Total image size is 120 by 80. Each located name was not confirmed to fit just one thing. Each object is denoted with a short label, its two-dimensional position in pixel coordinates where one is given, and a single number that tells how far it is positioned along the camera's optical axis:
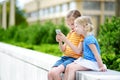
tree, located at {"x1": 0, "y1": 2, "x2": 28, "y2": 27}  103.75
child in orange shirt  5.57
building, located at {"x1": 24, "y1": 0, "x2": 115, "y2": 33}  77.12
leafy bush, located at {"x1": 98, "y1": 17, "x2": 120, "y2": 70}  9.43
